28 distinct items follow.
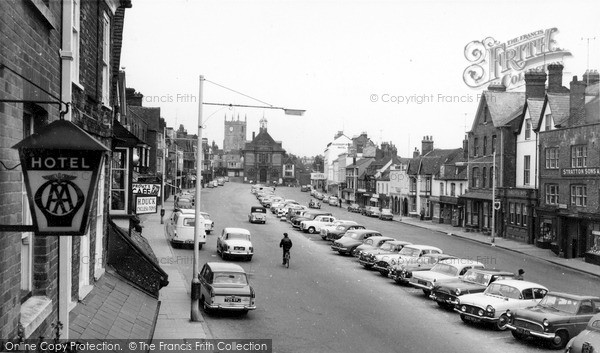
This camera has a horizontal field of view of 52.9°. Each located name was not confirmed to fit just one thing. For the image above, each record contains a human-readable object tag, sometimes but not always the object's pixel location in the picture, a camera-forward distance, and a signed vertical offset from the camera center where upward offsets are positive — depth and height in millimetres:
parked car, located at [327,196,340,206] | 86062 -4563
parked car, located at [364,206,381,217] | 68525 -4760
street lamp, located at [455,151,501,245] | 43906 -2722
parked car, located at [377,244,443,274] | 26594 -3852
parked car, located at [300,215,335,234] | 46062 -4214
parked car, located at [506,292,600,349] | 15781 -3884
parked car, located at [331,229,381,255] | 33938 -4066
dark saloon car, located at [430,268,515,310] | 20156 -3927
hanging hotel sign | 4828 -86
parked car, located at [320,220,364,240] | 39000 -3975
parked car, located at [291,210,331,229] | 48500 -4015
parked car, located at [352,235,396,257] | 31750 -3929
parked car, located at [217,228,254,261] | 29516 -3794
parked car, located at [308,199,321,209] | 72062 -4306
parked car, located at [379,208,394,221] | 64562 -4795
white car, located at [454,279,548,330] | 17812 -3916
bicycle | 28461 -4280
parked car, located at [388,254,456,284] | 24750 -4027
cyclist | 28112 -3519
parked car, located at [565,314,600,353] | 13281 -3745
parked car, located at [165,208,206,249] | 33906 -3544
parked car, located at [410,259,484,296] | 22406 -3911
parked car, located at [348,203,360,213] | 75412 -4856
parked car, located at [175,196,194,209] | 54747 -3337
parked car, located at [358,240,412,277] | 27391 -4047
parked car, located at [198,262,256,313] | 18469 -3810
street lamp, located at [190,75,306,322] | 17703 -1145
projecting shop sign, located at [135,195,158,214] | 18047 -1152
